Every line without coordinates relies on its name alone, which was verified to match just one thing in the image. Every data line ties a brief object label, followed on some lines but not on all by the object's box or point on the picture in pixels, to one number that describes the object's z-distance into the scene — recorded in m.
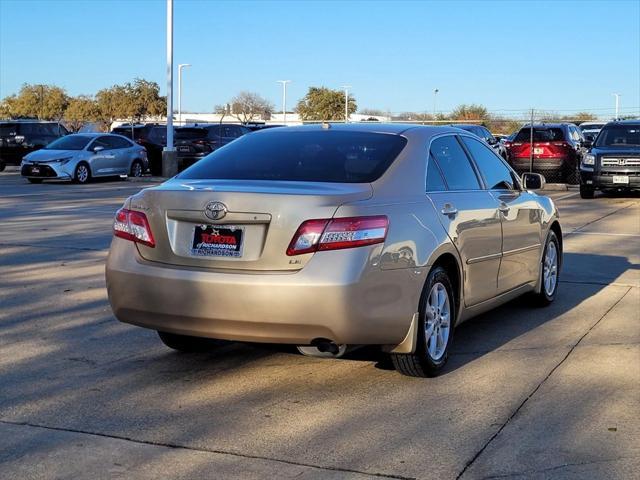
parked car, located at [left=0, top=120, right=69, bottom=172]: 31.58
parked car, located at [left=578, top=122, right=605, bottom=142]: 46.00
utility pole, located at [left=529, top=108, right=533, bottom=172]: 24.77
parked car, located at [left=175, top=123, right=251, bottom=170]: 30.28
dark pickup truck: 19.84
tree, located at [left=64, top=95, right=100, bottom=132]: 80.00
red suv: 25.09
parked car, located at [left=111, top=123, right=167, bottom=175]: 30.95
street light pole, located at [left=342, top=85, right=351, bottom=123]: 69.84
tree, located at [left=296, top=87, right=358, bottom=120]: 78.69
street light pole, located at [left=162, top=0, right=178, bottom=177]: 27.97
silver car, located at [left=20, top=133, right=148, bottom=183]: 24.61
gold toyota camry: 5.06
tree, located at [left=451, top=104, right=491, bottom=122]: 57.62
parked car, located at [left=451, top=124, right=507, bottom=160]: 28.15
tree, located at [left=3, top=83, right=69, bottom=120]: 84.06
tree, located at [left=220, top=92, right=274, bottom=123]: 92.38
